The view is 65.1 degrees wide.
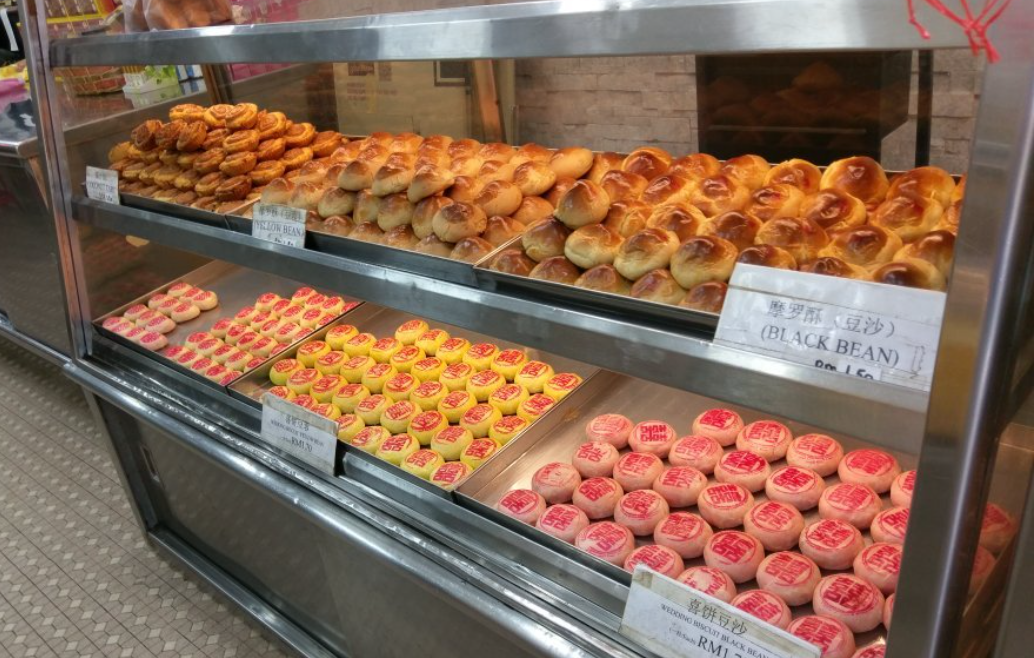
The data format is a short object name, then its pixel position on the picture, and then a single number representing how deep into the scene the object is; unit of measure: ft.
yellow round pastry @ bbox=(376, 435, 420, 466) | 6.07
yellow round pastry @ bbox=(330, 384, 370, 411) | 6.87
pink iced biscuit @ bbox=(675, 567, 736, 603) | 4.39
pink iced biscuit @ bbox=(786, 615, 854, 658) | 3.95
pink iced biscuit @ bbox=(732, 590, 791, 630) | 4.19
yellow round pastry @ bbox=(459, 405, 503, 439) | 6.20
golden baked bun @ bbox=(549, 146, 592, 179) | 5.88
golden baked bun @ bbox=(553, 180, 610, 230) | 4.89
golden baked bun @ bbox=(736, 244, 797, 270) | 3.90
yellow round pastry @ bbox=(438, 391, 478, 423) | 6.47
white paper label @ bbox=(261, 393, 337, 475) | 5.88
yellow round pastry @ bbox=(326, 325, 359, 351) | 7.69
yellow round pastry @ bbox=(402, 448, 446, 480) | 5.82
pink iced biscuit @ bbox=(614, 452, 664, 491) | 5.38
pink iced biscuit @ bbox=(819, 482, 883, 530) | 4.72
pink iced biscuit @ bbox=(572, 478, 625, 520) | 5.21
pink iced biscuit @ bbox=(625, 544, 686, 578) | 4.62
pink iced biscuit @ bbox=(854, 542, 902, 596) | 4.28
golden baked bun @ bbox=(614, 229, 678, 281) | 4.39
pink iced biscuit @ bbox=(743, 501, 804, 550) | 4.70
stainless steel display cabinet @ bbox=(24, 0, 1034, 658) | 2.48
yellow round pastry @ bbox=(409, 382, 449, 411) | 6.69
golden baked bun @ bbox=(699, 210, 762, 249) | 4.29
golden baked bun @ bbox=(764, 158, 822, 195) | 4.78
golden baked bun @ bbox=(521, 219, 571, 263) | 4.86
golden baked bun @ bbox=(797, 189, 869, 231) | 4.25
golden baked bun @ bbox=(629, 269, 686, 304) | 4.09
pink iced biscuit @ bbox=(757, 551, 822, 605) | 4.35
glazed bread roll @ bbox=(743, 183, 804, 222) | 4.50
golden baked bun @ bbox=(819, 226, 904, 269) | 3.82
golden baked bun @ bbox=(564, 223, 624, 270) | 4.63
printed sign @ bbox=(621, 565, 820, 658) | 3.62
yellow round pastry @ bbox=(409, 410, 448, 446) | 6.27
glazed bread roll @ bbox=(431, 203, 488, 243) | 5.35
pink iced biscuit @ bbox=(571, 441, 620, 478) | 5.53
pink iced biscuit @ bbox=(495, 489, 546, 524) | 5.17
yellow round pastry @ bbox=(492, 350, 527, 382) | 6.79
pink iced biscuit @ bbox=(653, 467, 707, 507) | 5.17
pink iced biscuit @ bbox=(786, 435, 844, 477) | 5.13
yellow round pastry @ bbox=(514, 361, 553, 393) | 6.55
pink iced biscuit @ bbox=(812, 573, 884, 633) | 4.12
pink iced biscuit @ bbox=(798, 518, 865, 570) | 4.51
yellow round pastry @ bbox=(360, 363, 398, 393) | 7.07
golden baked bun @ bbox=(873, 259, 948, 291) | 3.42
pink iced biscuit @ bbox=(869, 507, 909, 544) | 4.49
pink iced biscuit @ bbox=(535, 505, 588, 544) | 5.01
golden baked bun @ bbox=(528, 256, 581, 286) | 4.59
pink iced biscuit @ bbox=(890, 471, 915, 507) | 4.76
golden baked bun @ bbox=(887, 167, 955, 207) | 4.22
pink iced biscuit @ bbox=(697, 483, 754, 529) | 4.92
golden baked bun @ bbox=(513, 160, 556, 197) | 5.74
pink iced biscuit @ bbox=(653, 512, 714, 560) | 4.81
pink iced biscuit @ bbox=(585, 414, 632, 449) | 5.74
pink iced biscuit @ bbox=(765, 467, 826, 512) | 4.93
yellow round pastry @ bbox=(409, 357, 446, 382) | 7.03
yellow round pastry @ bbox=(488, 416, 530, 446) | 6.01
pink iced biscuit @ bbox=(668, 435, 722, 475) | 5.37
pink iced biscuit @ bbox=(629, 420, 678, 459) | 5.60
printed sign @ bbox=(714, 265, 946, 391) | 2.88
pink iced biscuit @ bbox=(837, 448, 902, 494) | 4.93
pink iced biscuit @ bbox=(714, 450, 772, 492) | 5.13
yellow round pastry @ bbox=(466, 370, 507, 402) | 6.60
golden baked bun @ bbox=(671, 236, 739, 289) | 4.11
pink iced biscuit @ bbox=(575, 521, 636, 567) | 4.76
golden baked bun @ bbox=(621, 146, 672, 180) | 5.42
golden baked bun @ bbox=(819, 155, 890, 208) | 4.53
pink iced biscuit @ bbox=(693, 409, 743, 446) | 5.56
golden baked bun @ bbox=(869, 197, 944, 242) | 4.03
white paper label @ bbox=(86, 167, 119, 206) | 7.54
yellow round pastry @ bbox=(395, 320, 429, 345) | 7.55
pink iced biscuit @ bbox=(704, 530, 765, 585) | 4.55
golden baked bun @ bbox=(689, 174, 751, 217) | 4.81
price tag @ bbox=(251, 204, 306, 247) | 5.80
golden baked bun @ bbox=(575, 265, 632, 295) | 4.41
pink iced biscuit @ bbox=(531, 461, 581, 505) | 5.35
